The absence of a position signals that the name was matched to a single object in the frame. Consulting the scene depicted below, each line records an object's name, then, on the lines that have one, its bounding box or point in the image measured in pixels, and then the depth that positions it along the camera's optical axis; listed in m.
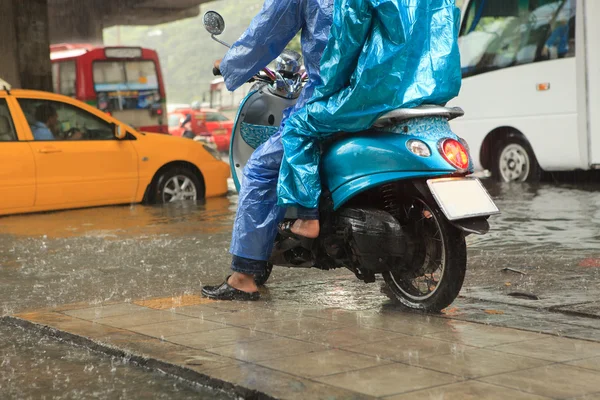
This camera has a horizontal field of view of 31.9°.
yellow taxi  11.66
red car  34.84
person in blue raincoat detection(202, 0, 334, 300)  5.47
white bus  13.08
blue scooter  5.08
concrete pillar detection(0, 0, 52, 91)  19.14
